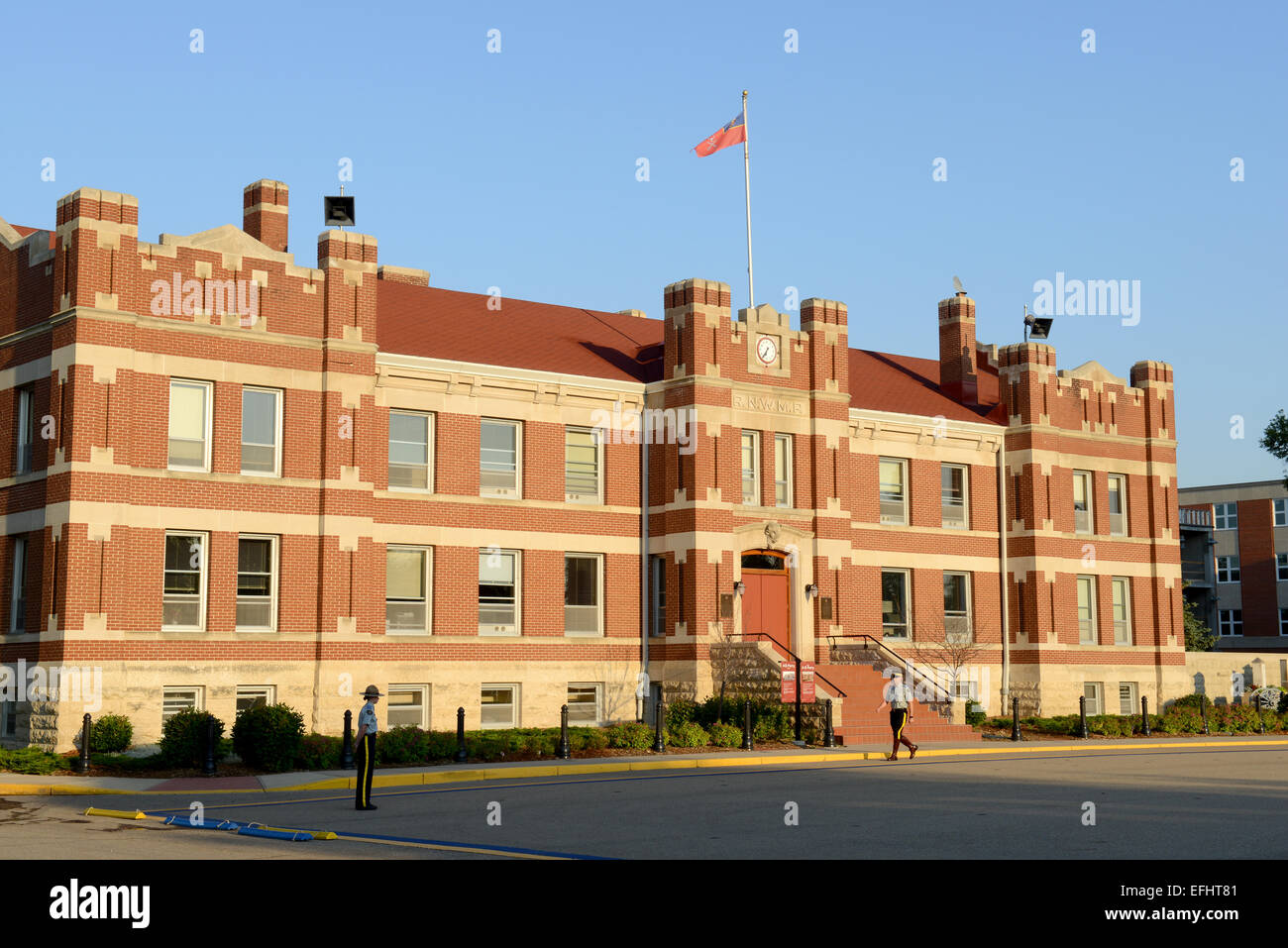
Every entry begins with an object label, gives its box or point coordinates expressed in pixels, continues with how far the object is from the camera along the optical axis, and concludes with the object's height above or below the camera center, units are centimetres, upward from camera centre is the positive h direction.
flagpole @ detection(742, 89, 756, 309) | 4003 +1318
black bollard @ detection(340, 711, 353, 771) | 2744 -245
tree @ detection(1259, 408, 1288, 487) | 5350 +691
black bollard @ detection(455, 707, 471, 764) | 2825 -235
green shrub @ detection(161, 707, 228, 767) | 2667 -219
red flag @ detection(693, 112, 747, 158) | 4066 +1384
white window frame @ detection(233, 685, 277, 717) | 3180 -155
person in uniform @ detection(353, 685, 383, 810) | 2000 -183
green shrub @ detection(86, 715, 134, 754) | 2838 -223
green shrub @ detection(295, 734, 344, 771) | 2725 -254
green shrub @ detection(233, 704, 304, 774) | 2688 -220
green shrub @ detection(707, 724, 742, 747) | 3222 -257
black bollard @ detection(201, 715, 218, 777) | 2591 -241
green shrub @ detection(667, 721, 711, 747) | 3203 -257
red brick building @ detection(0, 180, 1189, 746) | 3084 +329
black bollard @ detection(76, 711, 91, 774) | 2628 -250
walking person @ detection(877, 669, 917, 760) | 2966 -172
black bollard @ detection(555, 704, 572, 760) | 2956 -256
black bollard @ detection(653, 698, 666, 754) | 3112 -258
